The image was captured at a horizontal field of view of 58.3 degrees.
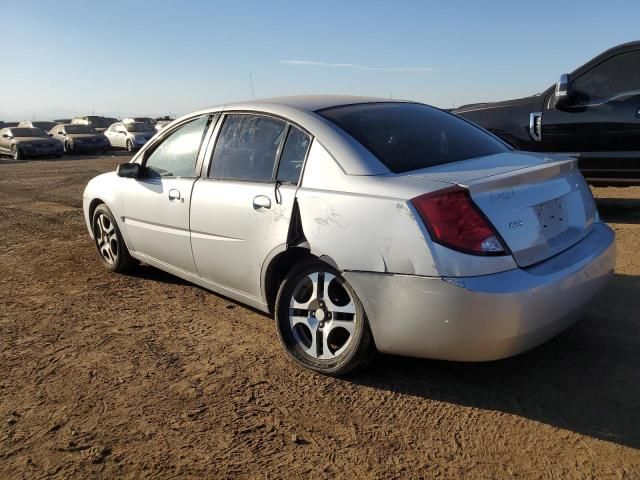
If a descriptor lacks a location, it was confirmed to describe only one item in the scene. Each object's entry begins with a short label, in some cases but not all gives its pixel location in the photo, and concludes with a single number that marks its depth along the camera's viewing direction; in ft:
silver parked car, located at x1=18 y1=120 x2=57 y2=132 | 107.86
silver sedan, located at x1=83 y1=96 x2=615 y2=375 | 8.65
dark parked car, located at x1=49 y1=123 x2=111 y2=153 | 83.71
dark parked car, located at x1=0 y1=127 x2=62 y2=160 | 75.46
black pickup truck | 21.58
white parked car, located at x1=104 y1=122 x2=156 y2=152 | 87.51
